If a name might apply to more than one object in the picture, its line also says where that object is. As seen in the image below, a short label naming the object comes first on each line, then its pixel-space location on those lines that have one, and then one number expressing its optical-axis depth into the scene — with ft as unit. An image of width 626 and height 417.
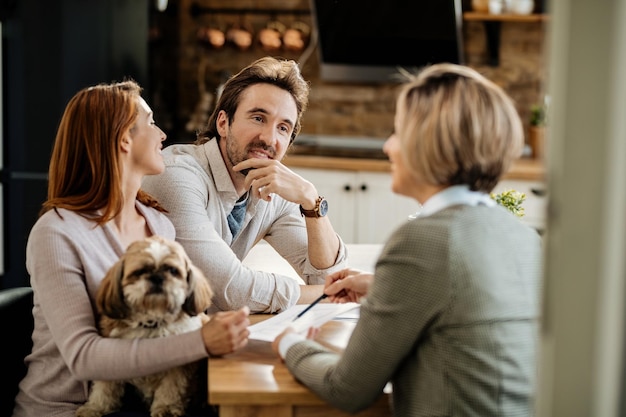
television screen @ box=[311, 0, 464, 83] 15.56
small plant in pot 15.61
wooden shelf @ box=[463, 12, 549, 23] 15.51
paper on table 5.98
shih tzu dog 5.02
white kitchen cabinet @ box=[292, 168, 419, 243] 14.88
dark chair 6.07
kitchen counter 14.69
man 6.62
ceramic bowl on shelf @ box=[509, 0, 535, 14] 15.64
